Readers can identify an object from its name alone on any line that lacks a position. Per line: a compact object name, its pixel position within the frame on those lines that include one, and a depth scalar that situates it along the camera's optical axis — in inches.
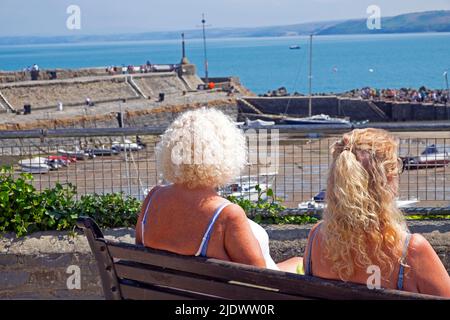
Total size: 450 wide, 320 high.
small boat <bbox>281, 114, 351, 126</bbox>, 2161.7
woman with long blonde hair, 108.8
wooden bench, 104.1
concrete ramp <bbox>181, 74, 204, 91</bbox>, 2691.9
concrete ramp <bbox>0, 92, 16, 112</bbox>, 1939.0
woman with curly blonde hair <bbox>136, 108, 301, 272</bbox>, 122.4
